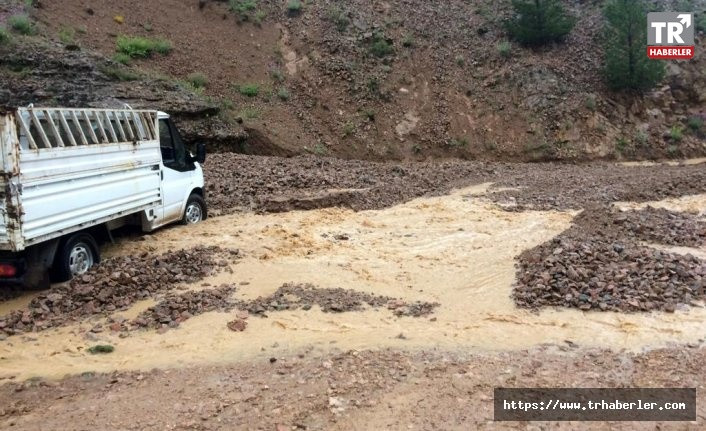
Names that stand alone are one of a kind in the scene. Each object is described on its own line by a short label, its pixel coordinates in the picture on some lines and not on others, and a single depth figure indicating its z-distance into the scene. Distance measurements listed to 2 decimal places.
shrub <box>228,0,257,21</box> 24.89
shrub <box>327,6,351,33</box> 25.88
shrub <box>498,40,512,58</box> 25.67
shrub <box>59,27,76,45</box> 18.96
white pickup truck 6.20
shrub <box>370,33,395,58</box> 24.97
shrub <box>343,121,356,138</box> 21.88
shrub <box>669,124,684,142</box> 23.84
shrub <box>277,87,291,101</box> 22.27
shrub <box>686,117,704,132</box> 24.62
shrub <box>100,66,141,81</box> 18.17
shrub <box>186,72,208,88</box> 20.81
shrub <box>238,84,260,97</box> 21.64
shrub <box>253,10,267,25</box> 25.03
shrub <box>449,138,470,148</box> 22.44
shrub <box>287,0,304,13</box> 26.06
